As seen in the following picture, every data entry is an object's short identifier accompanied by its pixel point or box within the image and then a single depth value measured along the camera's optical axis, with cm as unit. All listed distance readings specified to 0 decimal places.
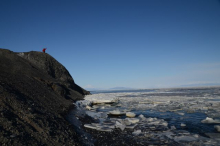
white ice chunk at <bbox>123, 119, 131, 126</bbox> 869
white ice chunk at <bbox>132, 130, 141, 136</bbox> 690
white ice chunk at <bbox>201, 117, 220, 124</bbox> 873
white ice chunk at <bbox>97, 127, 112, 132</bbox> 734
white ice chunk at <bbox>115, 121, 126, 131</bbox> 781
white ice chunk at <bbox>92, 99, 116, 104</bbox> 1942
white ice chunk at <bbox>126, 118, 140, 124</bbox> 915
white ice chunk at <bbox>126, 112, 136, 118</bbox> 1084
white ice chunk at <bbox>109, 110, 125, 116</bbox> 1149
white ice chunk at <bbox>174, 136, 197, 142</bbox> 621
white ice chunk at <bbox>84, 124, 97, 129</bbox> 775
